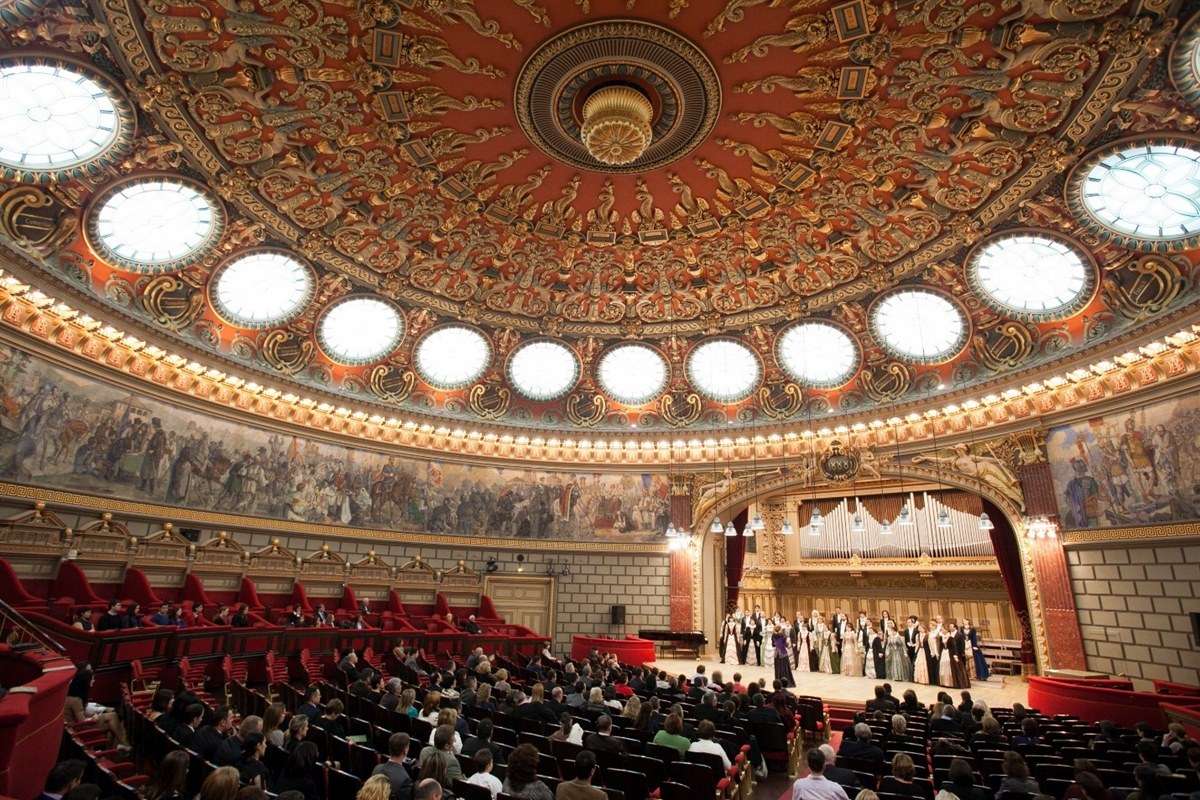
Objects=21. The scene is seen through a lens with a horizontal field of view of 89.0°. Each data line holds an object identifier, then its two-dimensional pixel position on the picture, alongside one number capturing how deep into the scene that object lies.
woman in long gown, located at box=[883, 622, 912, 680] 18.22
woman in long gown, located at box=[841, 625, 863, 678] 19.25
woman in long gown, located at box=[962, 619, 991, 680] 18.09
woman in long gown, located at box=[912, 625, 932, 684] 17.84
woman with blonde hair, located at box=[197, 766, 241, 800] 3.88
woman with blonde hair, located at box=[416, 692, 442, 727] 7.88
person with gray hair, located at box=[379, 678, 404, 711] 8.38
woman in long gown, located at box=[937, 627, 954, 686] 17.27
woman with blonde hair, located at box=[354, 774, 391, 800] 3.96
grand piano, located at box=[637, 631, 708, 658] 20.86
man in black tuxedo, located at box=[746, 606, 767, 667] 20.84
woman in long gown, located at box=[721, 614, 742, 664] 21.34
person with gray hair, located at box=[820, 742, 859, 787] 6.03
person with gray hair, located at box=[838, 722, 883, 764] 6.87
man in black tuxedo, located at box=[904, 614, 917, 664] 18.16
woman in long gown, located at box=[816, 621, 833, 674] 20.44
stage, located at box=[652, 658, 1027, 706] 15.05
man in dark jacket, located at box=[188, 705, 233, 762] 5.67
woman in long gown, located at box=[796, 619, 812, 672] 20.72
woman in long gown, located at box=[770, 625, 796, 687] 17.81
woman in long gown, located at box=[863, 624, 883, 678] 18.81
